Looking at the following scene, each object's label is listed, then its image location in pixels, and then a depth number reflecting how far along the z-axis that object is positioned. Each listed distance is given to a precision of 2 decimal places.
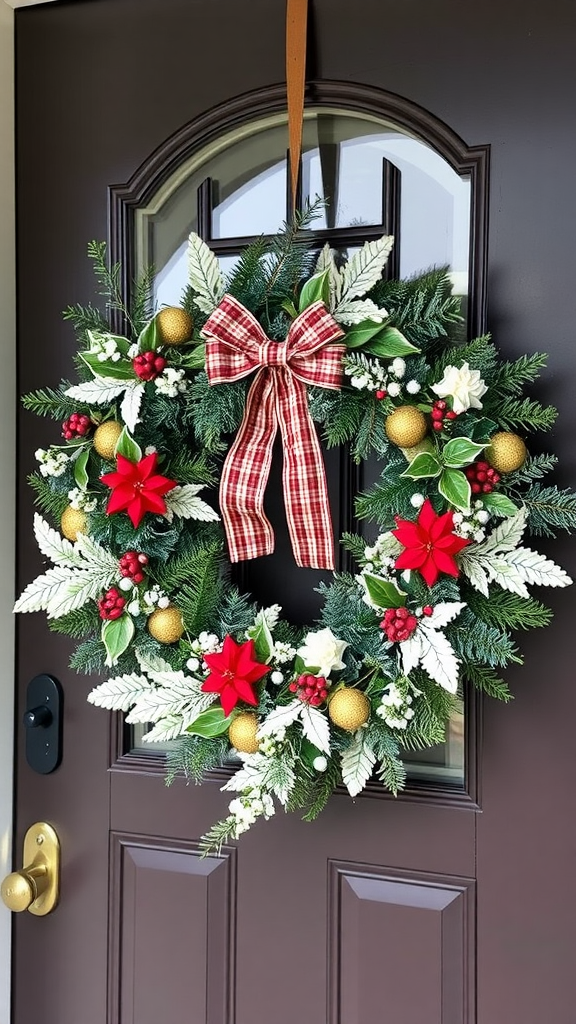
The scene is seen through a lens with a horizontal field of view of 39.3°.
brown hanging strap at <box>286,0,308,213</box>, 0.96
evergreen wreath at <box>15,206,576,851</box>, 0.88
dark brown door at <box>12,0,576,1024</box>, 0.98
